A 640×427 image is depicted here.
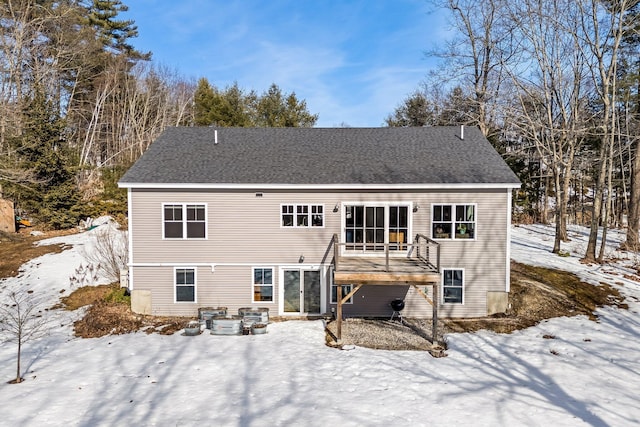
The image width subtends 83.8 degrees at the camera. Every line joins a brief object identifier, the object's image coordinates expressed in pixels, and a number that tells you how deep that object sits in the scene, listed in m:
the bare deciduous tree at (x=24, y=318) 11.06
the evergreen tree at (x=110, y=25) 32.72
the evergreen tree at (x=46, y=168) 21.50
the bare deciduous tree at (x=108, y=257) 15.38
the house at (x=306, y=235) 12.53
